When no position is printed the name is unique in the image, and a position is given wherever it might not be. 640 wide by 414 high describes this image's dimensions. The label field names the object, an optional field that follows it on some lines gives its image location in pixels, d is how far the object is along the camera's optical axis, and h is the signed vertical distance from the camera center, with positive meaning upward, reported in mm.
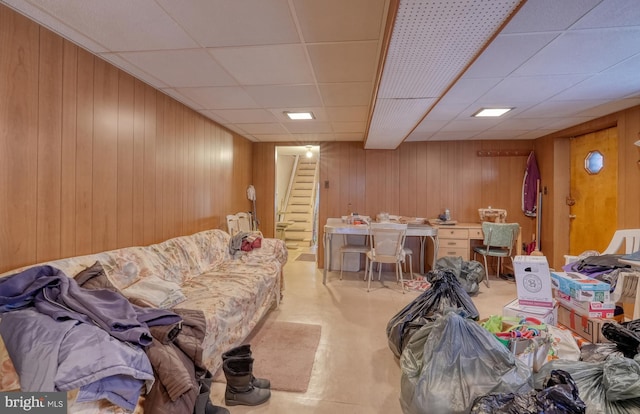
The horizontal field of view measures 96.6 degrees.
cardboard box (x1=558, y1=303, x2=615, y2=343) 1847 -806
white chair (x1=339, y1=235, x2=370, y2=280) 4113 -615
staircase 7133 -9
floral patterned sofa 1775 -658
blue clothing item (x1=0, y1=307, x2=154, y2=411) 1062 -602
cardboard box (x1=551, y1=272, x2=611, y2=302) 1897 -552
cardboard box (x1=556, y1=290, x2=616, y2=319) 1880 -677
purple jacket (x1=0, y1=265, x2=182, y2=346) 1273 -455
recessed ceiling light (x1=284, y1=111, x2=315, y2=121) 3488 +1137
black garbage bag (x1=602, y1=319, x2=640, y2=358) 1444 -668
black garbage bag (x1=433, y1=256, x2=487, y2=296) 3607 -825
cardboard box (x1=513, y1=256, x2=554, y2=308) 2033 -541
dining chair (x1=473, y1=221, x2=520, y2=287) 4031 -433
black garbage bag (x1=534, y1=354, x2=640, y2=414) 1172 -763
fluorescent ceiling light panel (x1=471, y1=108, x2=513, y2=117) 3218 +1108
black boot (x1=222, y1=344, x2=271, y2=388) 1806 -955
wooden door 3482 +221
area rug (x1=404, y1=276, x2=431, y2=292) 3959 -1128
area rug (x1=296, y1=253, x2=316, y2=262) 5607 -1052
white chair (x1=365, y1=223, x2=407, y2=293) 3752 -474
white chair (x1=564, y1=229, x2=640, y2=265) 2701 -343
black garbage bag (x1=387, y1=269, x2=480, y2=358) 2031 -734
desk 4301 -487
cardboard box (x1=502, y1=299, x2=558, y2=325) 1978 -739
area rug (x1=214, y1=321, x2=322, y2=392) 1946 -1173
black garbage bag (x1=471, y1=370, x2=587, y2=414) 1065 -761
